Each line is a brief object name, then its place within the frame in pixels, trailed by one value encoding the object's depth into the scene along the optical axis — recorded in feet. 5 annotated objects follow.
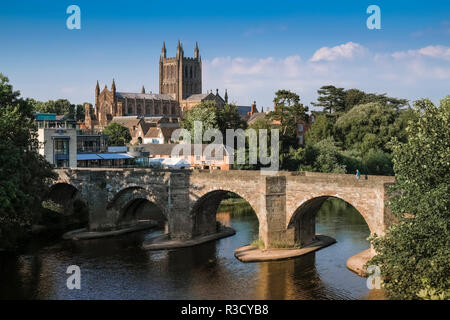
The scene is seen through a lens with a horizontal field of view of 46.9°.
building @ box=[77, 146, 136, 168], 222.89
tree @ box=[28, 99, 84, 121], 450.30
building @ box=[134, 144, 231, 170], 245.45
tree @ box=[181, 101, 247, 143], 287.28
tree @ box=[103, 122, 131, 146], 329.11
